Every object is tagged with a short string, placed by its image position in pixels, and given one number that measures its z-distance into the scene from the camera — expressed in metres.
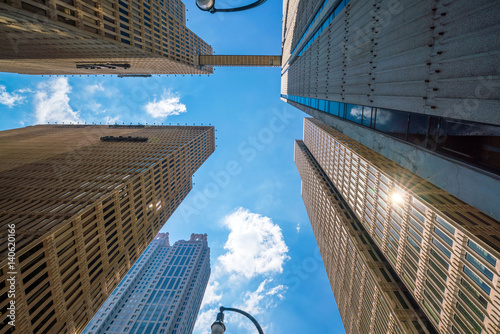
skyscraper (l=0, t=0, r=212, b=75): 21.97
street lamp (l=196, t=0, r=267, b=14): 11.77
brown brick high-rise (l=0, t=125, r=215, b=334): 23.52
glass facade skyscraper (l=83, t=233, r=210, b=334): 99.50
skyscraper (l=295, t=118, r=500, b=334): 23.17
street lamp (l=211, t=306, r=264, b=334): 13.20
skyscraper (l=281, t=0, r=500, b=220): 7.17
